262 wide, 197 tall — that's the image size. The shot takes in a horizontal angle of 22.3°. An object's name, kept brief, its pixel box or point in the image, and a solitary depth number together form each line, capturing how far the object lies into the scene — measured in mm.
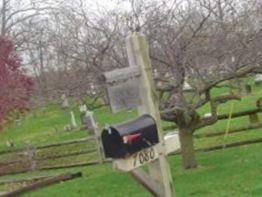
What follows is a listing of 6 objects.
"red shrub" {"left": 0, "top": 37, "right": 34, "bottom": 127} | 15484
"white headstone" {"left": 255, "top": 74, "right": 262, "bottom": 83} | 32744
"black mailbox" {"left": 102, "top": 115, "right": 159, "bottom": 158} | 4500
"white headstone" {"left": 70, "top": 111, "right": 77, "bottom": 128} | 26445
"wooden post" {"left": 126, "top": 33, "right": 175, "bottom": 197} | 5000
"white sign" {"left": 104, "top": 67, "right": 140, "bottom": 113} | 4812
